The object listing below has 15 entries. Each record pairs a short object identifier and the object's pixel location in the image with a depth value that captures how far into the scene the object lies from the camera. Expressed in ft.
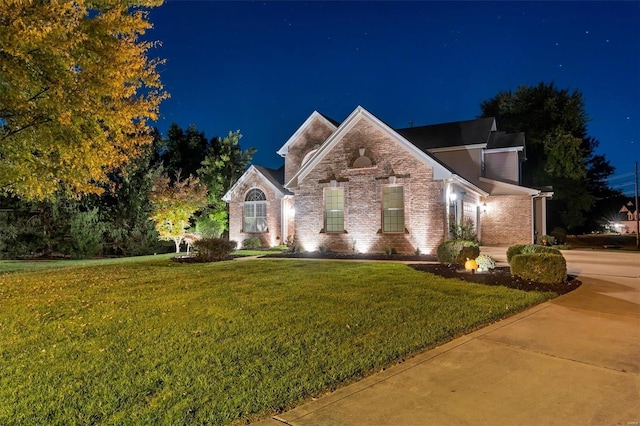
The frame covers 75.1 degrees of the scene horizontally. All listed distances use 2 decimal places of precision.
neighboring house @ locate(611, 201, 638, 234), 253.20
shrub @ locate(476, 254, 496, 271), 38.29
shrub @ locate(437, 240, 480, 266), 41.37
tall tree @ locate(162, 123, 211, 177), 115.14
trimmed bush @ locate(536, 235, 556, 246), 76.13
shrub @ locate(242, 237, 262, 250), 77.10
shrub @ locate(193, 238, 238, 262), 53.11
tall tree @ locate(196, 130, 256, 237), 89.25
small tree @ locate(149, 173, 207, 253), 60.44
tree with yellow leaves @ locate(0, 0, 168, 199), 30.37
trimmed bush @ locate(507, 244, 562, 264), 35.89
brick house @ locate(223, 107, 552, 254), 56.29
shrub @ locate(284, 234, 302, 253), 63.26
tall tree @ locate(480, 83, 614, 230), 114.11
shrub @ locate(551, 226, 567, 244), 86.59
